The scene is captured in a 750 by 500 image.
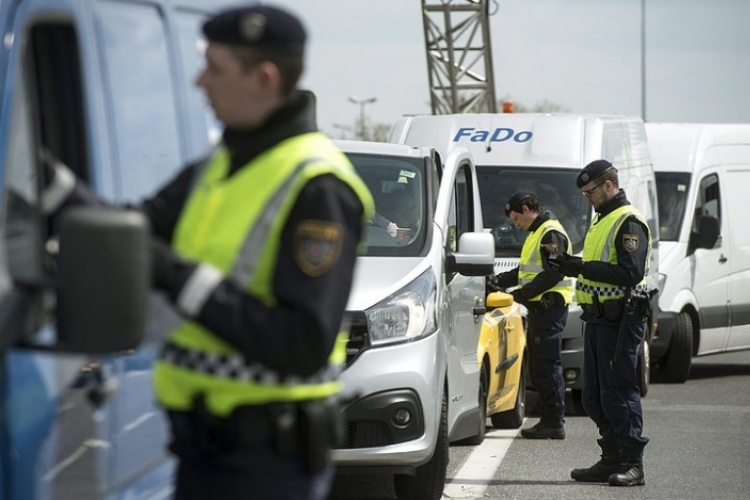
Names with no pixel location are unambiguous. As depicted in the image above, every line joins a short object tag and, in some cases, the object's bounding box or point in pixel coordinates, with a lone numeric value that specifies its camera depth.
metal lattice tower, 34.66
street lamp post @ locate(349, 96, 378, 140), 69.81
